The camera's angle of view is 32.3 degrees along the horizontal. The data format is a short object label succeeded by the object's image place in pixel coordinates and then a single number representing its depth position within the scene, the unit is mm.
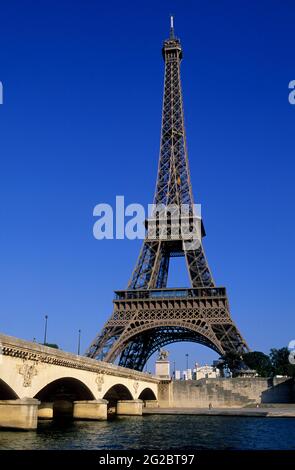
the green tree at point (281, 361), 88131
